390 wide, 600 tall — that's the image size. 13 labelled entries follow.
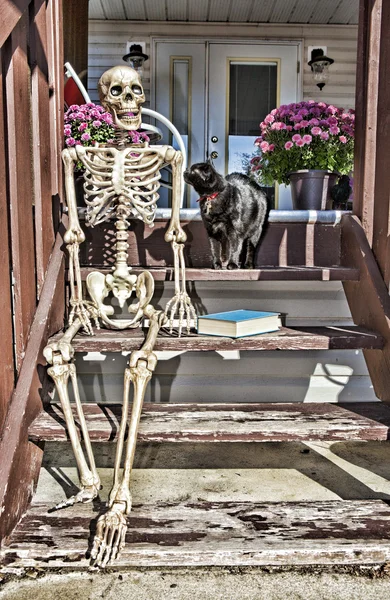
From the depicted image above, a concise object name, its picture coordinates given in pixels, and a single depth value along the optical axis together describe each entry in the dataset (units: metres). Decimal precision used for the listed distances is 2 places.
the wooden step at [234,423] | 1.46
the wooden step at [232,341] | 1.66
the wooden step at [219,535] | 1.23
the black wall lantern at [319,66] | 5.36
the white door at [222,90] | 5.47
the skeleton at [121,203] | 1.72
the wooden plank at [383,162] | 1.94
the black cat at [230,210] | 2.03
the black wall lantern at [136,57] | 5.33
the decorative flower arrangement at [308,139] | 2.79
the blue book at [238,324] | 1.72
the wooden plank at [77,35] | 4.30
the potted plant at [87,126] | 2.52
